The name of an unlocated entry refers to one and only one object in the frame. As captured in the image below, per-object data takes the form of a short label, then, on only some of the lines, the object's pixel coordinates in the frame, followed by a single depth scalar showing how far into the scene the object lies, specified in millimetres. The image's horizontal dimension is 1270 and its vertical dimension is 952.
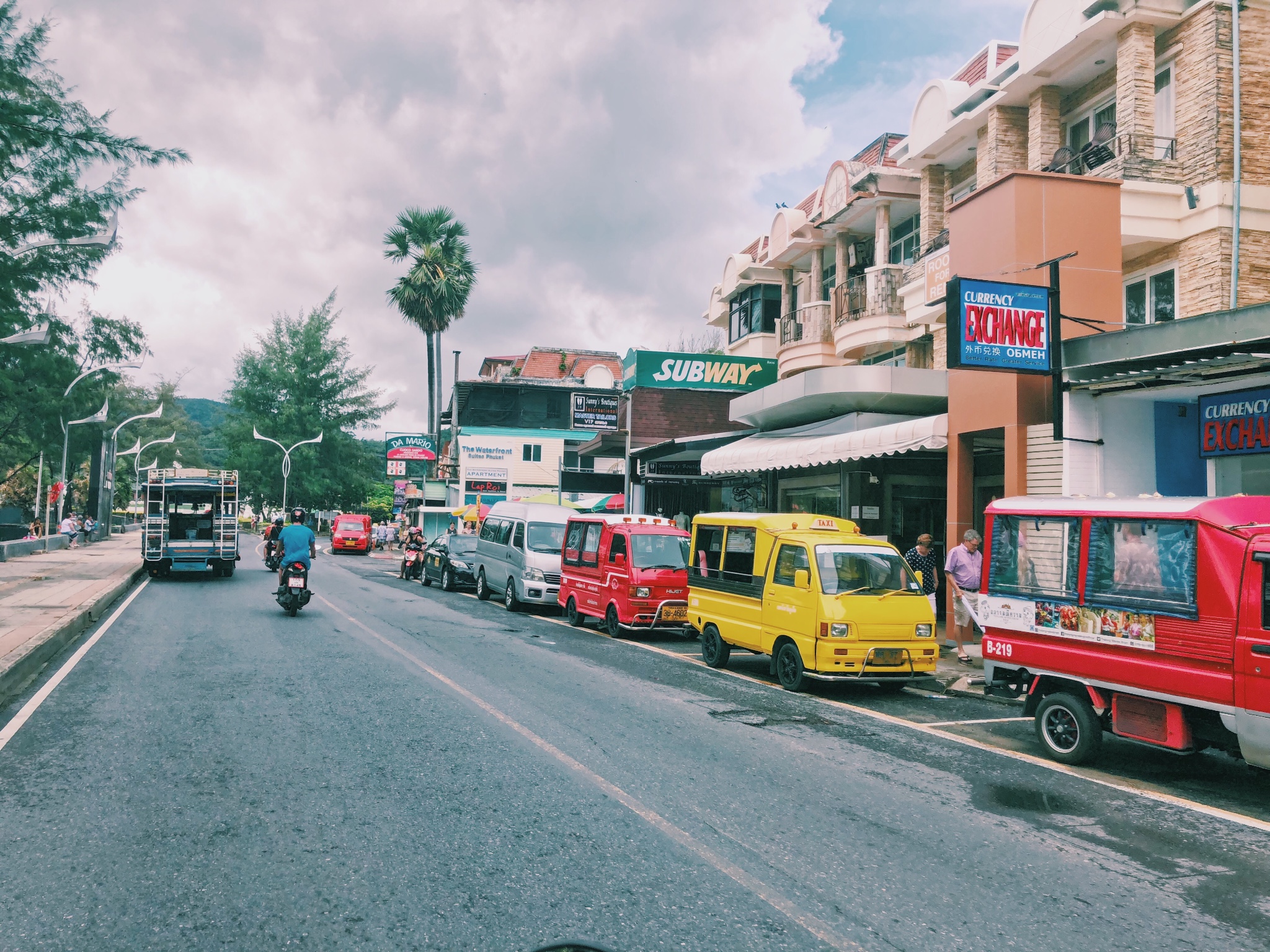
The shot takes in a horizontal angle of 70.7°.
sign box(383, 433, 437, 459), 54562
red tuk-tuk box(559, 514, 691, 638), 15297
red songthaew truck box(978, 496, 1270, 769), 6410
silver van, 19156
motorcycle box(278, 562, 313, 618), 16438
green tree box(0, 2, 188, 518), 13820
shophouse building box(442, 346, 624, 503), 54969
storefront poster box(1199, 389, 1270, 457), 11375
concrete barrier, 29125
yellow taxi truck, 10430
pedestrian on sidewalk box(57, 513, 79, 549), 42500
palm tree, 50719
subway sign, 28156
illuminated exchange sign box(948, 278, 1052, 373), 12266
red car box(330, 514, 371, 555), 49125
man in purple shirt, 12312
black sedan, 24750
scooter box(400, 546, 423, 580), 29188
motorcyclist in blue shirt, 16672
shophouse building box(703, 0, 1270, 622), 12531
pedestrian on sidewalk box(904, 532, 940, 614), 13906
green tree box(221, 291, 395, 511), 74188
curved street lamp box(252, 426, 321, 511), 62141
